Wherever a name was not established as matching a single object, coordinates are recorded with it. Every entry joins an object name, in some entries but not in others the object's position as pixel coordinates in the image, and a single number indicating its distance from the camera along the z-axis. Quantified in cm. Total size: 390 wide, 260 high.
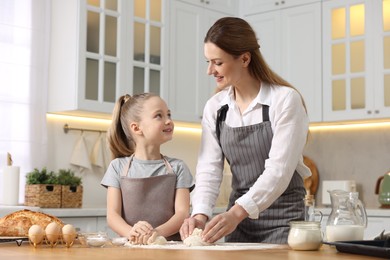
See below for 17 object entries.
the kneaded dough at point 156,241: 203
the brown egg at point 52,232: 189
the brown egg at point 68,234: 188
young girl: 247
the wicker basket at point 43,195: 391
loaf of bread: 198
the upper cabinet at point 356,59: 467
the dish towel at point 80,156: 457
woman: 224
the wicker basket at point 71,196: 398
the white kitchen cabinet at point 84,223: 390
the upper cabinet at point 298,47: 498
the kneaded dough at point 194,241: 198
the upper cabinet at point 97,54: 429
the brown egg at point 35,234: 188
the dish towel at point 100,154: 468
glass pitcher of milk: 190
